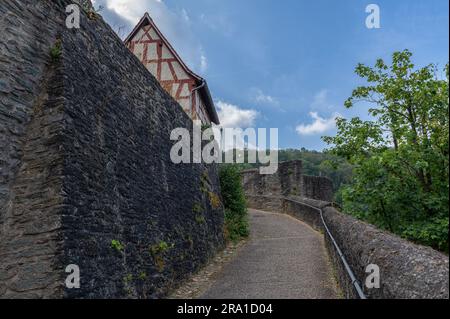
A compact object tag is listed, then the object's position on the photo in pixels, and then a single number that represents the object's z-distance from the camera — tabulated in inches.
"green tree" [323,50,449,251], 187.2
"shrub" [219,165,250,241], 471.1
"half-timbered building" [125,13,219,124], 536.7
